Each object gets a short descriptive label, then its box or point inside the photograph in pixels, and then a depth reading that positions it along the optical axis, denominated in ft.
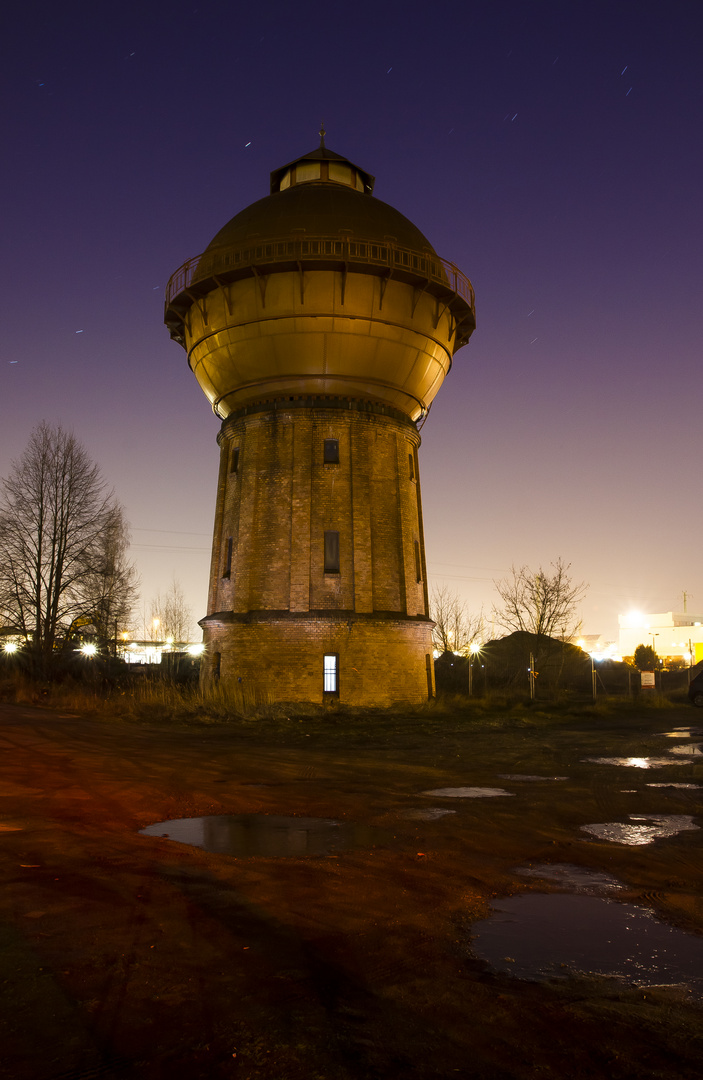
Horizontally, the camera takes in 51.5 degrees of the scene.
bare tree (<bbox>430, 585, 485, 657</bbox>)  178.50
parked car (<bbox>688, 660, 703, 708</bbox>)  95.04
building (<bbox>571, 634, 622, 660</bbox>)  299.79
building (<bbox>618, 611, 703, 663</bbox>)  289.12
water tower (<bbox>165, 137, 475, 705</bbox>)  71.77
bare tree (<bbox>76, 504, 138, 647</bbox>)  98.89
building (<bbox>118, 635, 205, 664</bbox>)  200.35
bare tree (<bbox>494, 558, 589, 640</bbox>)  115.34
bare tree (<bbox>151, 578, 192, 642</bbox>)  239.09
